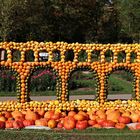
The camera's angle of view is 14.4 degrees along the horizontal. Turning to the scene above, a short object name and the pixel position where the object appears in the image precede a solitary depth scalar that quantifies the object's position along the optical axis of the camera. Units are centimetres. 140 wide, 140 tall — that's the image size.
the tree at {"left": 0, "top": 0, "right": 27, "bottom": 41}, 3947
